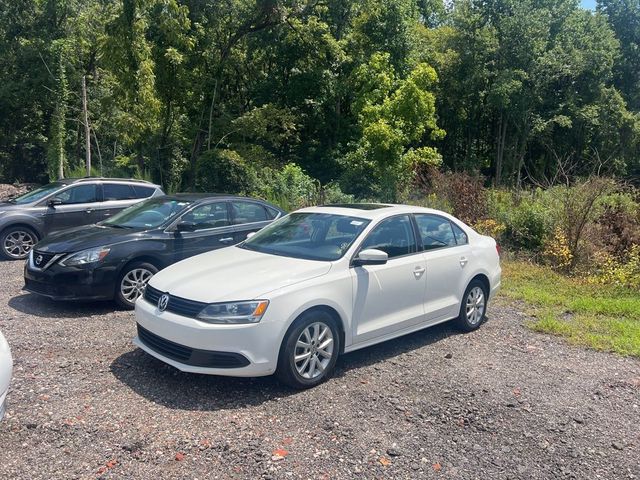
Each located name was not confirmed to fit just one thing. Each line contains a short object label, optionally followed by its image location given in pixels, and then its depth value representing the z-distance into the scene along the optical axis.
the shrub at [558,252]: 10.77
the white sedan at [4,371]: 3.65
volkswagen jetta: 4.59
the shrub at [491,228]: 12.05
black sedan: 6.88
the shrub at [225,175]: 20.44
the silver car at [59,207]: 10.49
